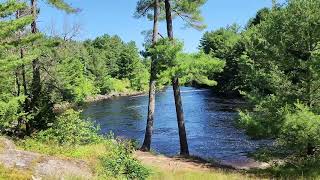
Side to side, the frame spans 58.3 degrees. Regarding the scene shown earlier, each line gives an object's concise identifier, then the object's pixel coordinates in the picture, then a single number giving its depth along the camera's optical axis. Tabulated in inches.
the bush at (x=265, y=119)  457.5
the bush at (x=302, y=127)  413.3
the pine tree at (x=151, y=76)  586.8
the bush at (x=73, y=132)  461.2
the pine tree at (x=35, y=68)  570.9
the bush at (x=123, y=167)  298.7
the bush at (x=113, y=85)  2410.4
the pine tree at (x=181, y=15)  581.6
